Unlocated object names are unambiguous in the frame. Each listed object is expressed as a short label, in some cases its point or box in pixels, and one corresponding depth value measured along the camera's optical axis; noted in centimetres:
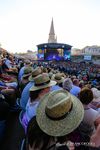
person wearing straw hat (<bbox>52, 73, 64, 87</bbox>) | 235
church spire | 5472
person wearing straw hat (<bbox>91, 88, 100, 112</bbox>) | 154
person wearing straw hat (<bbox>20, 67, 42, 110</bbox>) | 154
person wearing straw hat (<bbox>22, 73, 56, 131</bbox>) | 110
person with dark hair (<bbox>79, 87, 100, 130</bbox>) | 112
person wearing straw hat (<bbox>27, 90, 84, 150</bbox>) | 66
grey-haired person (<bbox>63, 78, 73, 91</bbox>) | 186
